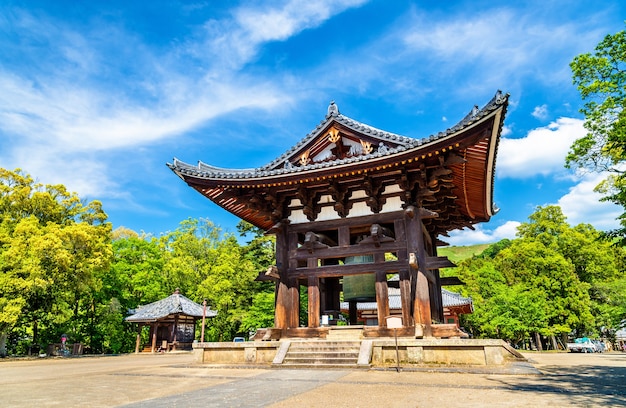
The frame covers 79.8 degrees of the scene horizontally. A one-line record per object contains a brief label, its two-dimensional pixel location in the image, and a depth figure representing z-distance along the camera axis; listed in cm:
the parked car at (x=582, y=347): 2995
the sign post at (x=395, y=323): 870
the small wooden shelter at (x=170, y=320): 3027
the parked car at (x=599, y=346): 3316
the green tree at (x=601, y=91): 1210
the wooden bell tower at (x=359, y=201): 1037
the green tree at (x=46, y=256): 2311
